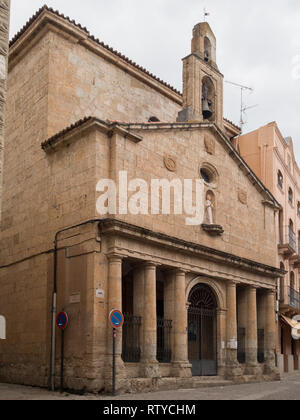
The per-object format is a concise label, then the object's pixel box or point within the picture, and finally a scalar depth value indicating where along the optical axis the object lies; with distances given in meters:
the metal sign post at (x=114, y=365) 15.31
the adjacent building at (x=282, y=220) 29.22
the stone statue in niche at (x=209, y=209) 21.02
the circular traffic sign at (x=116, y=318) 15.52
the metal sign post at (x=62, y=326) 16.59
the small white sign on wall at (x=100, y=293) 16.34
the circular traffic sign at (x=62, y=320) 16.62
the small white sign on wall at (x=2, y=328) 10.19
